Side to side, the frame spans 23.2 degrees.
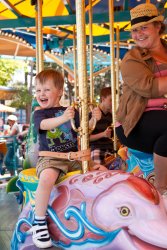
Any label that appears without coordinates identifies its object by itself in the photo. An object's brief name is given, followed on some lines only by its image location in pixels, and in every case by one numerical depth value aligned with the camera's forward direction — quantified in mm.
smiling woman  1869
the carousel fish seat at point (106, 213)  1390
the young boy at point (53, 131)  1788
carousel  1398
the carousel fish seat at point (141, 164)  2219
